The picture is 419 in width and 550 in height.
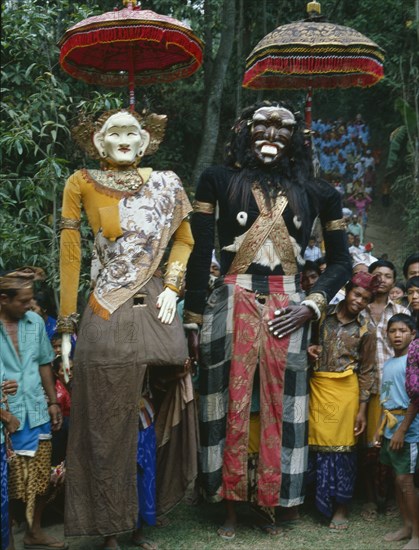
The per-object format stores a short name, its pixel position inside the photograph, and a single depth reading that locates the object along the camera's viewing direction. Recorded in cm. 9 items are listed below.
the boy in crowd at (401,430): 408
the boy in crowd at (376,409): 479
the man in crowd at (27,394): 400
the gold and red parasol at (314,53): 534
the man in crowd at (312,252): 542
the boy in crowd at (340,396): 452
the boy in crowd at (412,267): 528
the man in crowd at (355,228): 1284
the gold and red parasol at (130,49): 425
